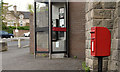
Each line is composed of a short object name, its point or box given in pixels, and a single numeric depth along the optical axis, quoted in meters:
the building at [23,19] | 54.91
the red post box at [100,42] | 3.45
